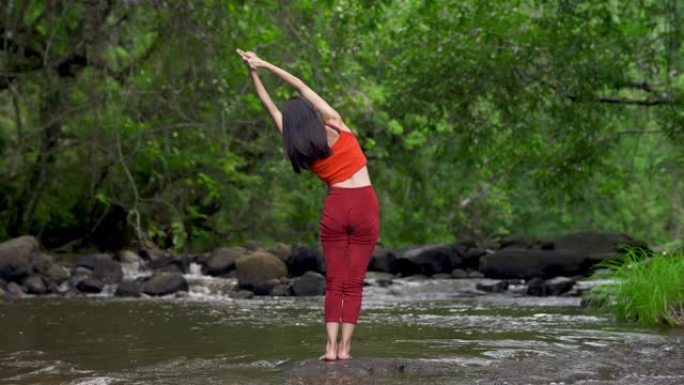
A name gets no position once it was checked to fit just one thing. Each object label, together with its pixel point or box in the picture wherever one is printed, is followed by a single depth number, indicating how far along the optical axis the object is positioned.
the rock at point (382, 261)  23.04
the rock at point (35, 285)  17.56
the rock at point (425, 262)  22.66
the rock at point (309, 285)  17.33
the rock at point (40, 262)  19.20
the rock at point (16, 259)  18.17
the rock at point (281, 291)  17.31
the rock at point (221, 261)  21.03
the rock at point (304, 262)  21.05
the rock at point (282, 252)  21.71
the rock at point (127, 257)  22.83
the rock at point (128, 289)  17.19
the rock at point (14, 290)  17.02
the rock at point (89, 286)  17.97
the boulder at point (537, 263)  20.56
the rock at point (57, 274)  18.80
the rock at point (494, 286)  18.06
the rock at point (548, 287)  16.97
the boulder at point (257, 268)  18.73
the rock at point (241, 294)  16.97
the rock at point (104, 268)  19.36
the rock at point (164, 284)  17.36
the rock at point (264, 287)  17.75
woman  7.02
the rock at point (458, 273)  22.27
